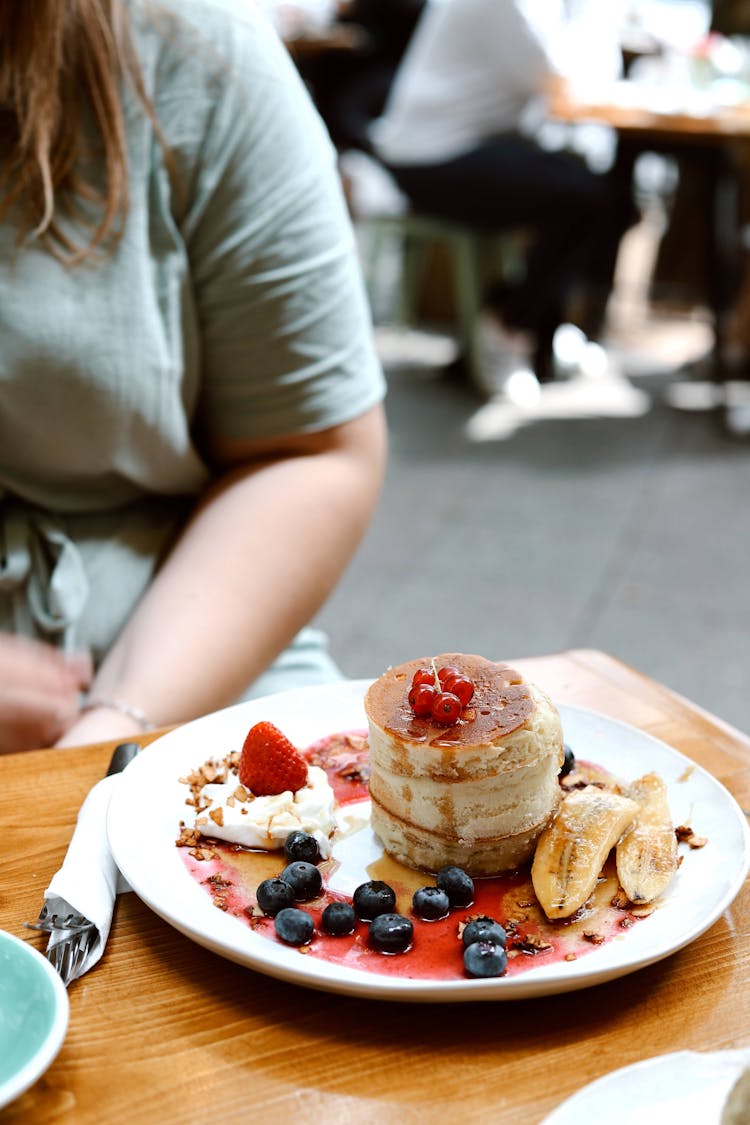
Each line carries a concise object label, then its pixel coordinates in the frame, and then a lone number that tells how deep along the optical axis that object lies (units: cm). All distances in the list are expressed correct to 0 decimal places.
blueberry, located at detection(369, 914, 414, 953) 65
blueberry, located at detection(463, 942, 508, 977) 62
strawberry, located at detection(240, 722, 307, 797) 76
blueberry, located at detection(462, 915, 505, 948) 64
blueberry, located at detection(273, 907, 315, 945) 64
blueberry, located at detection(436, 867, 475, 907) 70
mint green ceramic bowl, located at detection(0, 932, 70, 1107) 52
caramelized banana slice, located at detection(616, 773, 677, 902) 69
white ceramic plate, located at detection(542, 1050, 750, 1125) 52
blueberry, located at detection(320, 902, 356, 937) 66
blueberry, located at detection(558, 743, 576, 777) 82
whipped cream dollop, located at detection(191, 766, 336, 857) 74
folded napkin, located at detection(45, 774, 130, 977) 66
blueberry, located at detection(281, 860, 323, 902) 69
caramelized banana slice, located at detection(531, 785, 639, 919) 69
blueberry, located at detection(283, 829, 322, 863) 73
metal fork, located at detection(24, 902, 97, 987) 64
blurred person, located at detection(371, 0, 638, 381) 418
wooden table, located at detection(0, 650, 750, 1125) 56
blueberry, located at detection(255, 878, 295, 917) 67
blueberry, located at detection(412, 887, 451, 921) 68
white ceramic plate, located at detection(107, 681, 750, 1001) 60
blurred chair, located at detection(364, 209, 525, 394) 471
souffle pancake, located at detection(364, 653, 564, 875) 72
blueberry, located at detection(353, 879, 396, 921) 67
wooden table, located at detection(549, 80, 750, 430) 405
